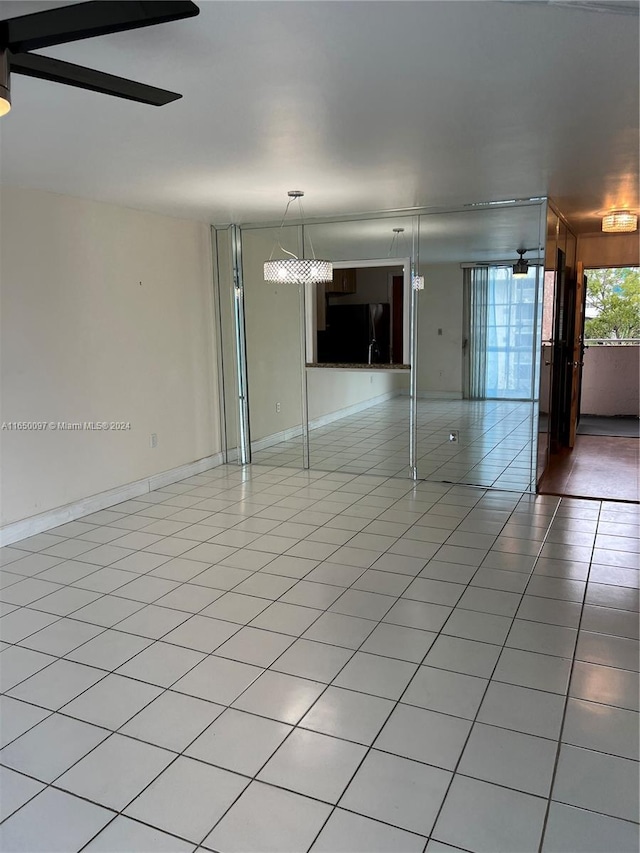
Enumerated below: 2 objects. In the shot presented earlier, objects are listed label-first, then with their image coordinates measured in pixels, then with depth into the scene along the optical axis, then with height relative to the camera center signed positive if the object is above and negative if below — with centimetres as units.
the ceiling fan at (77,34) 137 +73
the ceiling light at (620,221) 506 +91
